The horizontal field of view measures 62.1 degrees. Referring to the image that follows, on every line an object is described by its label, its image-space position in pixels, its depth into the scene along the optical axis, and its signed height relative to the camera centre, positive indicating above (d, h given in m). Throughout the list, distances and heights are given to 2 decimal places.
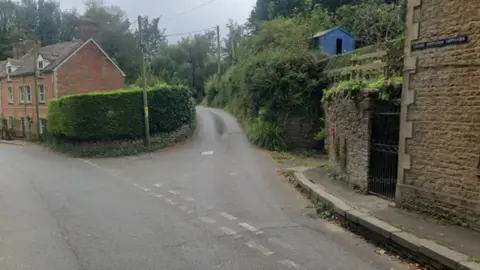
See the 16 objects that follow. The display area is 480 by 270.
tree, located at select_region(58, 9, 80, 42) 71.88 +13.39
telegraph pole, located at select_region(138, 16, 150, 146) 22.31 +0.02
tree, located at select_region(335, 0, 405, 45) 18.07 +4.17
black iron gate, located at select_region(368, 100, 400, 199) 8.49 -1.03
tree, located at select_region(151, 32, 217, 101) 56.44 +5.50
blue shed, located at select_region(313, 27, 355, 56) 22.45 +3.43
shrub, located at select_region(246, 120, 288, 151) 20.27 -1.83
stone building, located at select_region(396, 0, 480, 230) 6.32 -0.26
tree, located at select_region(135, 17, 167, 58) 73.00 +11.76
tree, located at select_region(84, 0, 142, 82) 53.47 +7.41
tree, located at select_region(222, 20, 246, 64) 55.44 +9.32
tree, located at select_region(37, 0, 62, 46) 72.43 +14.37
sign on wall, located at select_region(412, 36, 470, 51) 6.49 +1.01
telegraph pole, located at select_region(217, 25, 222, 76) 48.25 +7.83
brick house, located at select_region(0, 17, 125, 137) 33.16 +2.24
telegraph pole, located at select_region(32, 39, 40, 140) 33.06 +1.36
